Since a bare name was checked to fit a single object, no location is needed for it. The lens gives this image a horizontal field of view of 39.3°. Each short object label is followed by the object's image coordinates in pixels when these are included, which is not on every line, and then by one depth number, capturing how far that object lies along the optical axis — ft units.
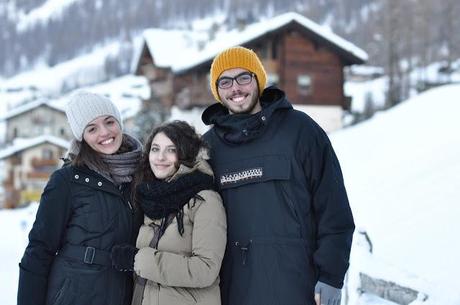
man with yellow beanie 10.18
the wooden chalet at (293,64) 100.48
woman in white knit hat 10.40
